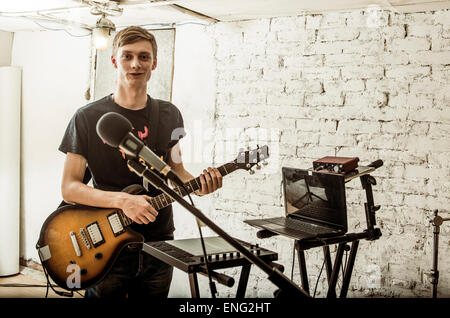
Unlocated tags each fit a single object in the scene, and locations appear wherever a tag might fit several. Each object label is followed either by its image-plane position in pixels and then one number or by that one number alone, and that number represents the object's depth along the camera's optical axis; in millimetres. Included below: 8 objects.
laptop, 1907
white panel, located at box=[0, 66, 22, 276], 3615
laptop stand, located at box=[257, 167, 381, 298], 1926
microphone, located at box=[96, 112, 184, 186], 1140
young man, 2090
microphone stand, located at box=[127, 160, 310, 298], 1177
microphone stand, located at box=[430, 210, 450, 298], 2139
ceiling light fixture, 2570
